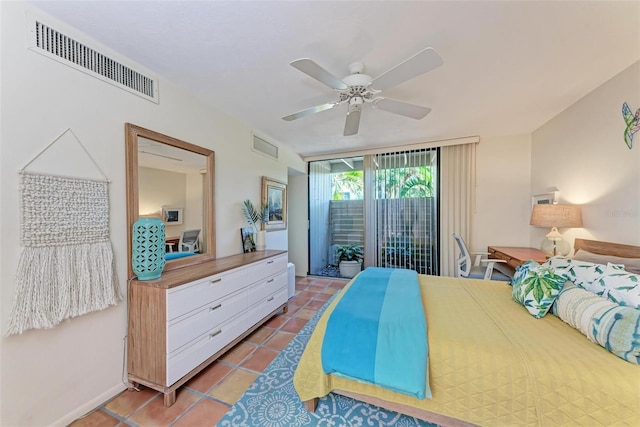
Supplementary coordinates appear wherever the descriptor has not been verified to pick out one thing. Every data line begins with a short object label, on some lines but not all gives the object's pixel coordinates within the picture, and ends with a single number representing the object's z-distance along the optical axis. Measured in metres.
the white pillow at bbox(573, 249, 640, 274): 1.64
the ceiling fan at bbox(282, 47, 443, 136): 1.42
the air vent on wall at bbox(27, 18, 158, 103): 1.33
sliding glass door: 3.91
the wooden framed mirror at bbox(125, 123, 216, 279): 1.76
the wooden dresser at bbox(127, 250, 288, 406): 1.56
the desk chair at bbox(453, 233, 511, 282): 2.77
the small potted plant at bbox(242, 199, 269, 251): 3.00
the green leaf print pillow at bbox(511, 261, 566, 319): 1.51
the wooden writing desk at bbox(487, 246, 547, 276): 2.65
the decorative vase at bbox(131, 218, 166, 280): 1.66
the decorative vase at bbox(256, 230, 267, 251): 3.06
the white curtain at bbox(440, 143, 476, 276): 3.66
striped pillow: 1.06
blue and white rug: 1.42
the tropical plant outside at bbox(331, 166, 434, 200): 3.92
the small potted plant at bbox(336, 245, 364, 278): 4.61
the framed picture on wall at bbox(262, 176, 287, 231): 3.38
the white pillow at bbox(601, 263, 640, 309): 1.23
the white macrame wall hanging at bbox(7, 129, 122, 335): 1.25
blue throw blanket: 1.21
